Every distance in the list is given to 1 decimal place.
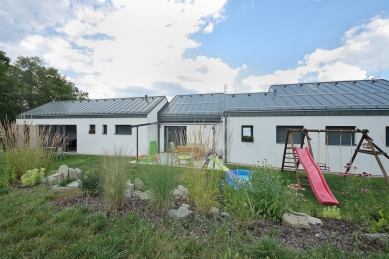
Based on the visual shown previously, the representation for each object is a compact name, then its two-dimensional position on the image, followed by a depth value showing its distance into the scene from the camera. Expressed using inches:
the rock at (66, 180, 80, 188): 159.6
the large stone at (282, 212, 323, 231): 87.5
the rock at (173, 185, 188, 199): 132.6
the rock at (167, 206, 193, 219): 97.1
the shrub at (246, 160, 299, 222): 95.3
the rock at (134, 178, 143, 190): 148.7
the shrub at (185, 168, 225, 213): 102.6
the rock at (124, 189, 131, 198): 122.9
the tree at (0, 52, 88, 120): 661.9
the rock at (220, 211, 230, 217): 98.2
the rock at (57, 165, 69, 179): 176.2
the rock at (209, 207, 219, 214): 101.0
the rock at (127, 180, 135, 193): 132.7
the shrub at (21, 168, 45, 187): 150.8
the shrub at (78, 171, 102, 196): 126.0
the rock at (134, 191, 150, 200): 123.2
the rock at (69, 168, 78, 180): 180.7
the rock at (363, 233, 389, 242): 71.9
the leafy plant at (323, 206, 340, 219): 100.7
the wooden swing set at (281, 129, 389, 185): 190.3
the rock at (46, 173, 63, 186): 159.6
